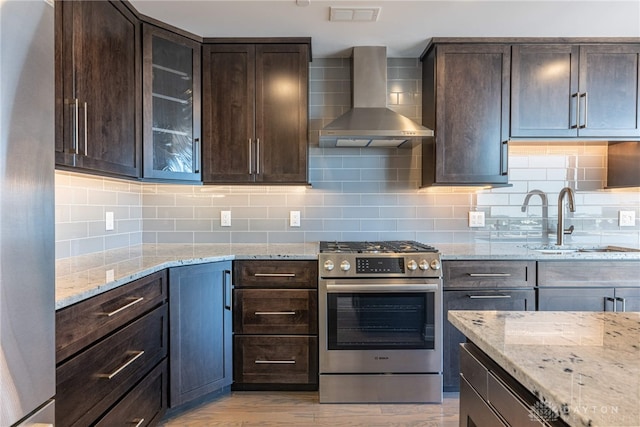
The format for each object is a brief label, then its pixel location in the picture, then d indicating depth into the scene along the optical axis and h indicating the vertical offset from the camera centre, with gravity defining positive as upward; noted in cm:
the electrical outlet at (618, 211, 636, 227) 269 -7
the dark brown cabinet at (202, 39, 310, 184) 238 +69
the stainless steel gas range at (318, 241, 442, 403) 211 -76
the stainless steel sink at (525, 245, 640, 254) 258 -29
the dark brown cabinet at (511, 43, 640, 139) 237 +83
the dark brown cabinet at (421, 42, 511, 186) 237 +65
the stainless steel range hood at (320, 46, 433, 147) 224 +61
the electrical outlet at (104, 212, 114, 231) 225 -8
